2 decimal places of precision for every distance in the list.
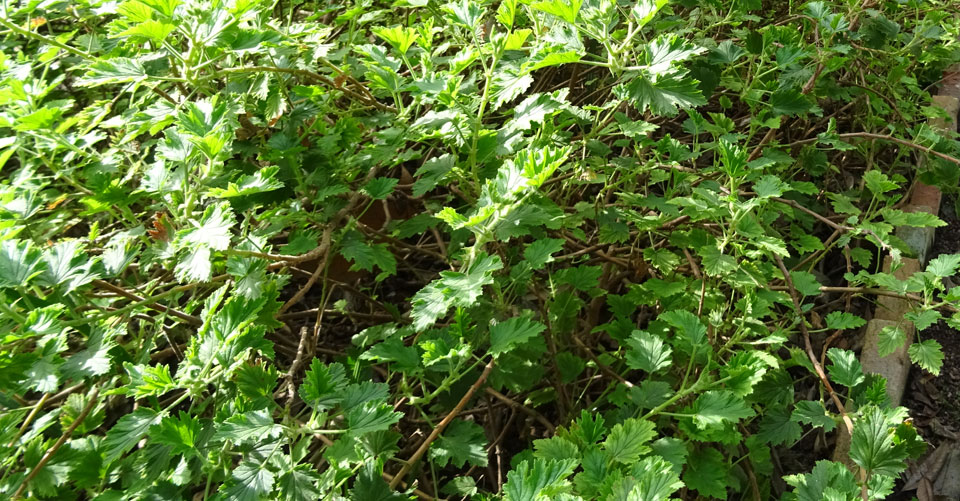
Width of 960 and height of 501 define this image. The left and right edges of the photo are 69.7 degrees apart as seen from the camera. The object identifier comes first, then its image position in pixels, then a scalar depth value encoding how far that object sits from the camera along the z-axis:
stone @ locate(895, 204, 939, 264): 2.36
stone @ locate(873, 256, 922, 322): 2.12
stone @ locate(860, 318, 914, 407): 1.97
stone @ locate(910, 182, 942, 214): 2.51
